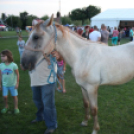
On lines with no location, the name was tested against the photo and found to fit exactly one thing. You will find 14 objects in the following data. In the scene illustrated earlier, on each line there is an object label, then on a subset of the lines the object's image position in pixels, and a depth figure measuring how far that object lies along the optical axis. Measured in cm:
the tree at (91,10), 7631
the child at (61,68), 454
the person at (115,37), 1357
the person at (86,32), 768
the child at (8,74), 338
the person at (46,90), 261
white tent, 1964
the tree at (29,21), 5222
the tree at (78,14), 7525
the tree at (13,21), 5421
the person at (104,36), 842
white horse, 224
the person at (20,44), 749
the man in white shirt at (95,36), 664
